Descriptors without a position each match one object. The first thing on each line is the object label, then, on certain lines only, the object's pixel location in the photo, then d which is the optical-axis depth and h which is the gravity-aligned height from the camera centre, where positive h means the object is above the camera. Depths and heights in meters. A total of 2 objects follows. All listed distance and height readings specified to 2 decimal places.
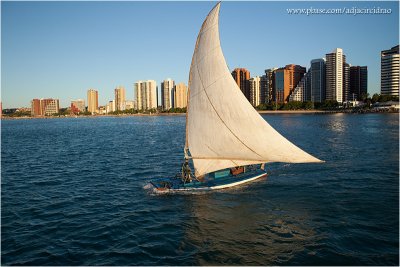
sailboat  28.73 -1.14
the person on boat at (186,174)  32.03 -5.64
